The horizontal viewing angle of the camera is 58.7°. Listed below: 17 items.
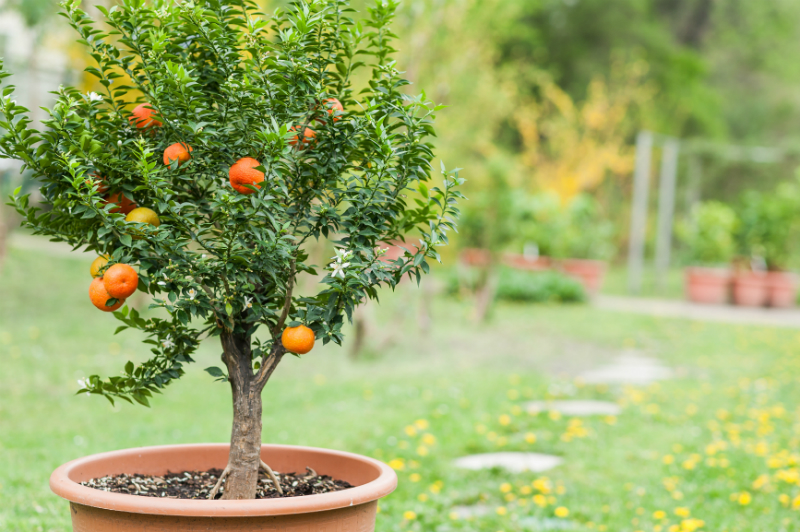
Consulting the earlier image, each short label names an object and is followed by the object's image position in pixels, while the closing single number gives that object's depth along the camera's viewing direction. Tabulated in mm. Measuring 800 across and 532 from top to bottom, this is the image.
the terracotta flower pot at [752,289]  13555
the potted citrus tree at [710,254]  13641
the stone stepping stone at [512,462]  3855
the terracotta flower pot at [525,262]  14680
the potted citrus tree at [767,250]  13438
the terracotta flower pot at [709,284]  13594
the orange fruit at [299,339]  1684
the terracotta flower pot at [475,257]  10625
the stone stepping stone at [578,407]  5219
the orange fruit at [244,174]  1641
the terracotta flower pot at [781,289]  13469
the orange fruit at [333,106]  1755
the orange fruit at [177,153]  1705
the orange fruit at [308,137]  1772
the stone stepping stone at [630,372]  6660
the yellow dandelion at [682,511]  3056
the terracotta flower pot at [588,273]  14220
